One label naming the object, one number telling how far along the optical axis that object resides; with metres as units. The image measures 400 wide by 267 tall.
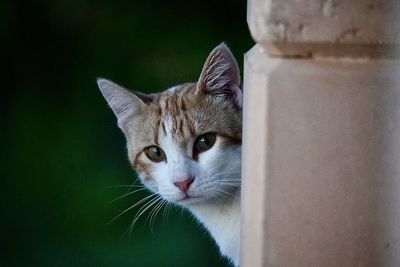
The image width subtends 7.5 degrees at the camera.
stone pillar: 2.08
